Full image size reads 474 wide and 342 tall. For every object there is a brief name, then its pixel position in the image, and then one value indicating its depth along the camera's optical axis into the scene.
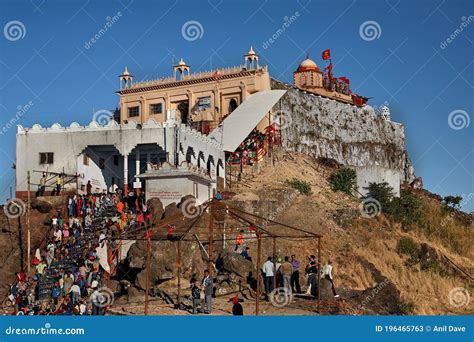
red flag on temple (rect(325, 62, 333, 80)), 77.75
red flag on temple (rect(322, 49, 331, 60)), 76.81
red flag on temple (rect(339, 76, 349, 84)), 80.51
